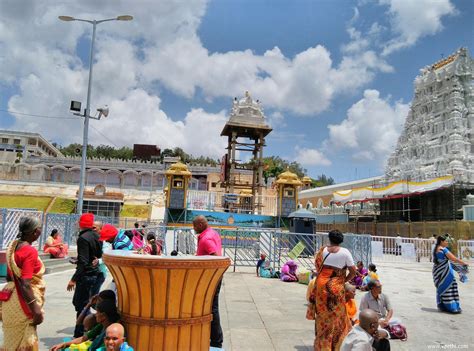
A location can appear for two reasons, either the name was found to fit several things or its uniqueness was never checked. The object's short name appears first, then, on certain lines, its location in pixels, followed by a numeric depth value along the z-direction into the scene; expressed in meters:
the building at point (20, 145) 64.12
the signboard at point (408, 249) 18.84
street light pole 14.90
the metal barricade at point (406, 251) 18.62
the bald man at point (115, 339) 2.75
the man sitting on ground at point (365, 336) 2.92
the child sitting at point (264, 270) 11.16
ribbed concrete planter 2.79
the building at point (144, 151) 76.06
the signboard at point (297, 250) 11.78
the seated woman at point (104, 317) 3.01
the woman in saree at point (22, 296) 3.04
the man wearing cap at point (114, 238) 4.99
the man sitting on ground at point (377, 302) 4.91
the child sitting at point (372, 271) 7.21
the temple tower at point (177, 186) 20.55
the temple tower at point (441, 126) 29.53
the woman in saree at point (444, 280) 7.21
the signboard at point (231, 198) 21.78
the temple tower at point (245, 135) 24.75
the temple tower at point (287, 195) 21.47
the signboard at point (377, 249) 18.53
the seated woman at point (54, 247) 12.04
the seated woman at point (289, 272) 10.44
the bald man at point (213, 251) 4.04
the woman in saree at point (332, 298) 3.89
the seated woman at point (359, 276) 9.59
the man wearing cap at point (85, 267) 4.52
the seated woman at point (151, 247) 6.79
